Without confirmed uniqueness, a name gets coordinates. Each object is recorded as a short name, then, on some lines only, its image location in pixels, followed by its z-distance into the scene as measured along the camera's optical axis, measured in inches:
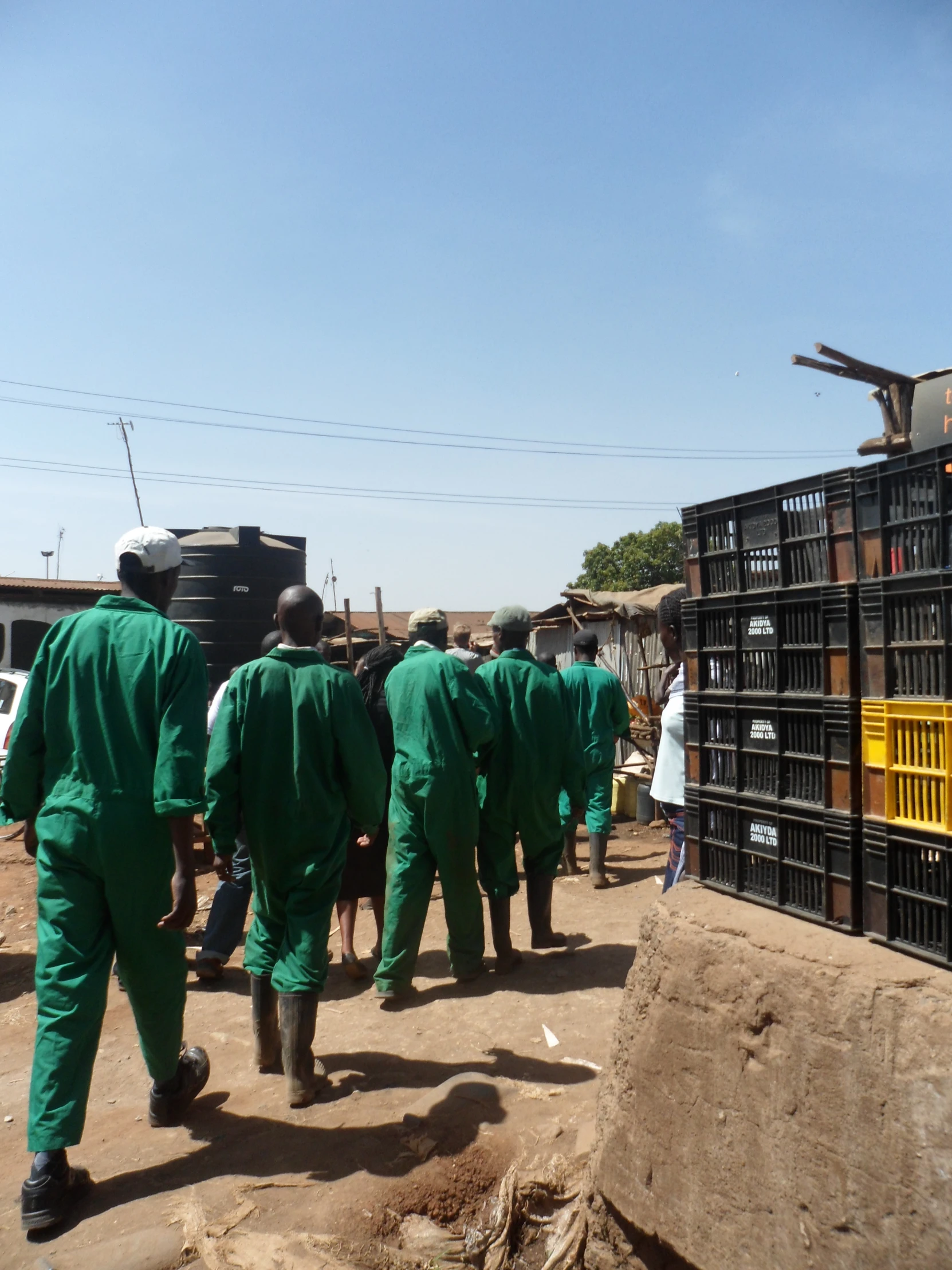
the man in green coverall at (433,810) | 187.0
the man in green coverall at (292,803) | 145.5
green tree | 1393.9
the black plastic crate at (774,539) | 86.4
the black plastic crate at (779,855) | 85.4
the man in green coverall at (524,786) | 209.5
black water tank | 353.7
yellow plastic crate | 76.0
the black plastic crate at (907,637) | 75.5
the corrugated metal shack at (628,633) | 497.4
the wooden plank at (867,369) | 241.0
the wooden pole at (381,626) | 361.1
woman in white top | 176.7
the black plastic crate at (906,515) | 75.5
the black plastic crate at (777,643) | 84.8
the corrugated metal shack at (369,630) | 602.3
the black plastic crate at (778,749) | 84.3
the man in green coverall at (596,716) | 309.3
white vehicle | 450.9
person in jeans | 199.5
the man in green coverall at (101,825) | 117.8
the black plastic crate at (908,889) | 76.7
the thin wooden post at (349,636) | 379.2
